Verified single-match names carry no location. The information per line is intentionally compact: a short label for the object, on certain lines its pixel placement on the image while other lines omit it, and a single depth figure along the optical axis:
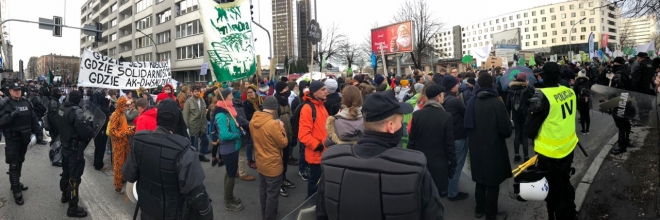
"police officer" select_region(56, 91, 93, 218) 5.02
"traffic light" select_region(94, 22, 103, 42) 18.64
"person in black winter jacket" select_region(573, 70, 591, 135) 8.08
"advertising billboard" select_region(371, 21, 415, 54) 27.64
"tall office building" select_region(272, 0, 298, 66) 54.75
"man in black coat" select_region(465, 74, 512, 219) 4.24
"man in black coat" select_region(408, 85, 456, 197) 4.16
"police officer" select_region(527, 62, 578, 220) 3.79
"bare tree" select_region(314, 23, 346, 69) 48.95
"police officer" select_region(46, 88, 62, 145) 5.64
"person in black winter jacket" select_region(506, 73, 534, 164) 6.41
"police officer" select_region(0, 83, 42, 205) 5.59
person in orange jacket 4.51
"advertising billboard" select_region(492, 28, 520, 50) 47.09
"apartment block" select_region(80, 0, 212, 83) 39.69
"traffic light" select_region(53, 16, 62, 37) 18.10
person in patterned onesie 5.90
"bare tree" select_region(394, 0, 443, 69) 33.34
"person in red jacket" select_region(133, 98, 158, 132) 5.19
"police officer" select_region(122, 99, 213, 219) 2.93
